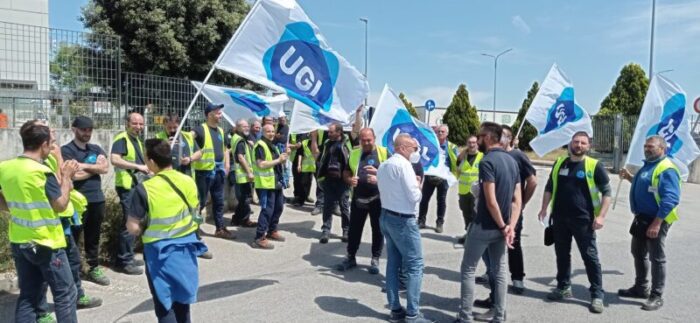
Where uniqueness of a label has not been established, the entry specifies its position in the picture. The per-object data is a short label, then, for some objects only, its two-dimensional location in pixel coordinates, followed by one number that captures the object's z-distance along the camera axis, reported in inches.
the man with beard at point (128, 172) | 259.0
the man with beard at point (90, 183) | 227.1
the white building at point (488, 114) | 2106.3
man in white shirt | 201.2
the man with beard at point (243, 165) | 344.2
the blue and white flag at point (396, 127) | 296.6
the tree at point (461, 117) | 1583.4
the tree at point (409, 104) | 1610.5
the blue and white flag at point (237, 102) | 380.2
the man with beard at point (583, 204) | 225.1
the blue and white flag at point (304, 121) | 296.2
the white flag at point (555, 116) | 351.9
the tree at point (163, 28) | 748.6
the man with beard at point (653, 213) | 225.6
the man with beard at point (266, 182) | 319.6
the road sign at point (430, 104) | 850.1
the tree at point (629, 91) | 1277.1
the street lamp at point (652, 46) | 988.6
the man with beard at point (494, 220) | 196.7
